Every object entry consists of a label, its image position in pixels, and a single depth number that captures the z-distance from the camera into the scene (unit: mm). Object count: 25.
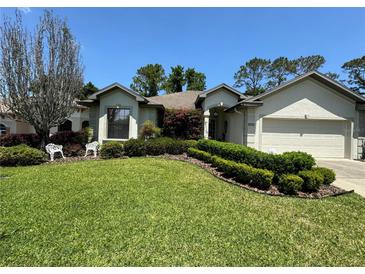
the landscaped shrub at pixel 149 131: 15180
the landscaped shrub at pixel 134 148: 12289
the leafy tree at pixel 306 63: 39000
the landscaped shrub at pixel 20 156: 10008
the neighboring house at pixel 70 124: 21844
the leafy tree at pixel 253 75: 43906
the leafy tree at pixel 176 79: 35875
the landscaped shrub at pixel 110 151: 11945
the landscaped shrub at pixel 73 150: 12828
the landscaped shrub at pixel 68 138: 14203
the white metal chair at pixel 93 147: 12525
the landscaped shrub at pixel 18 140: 13816
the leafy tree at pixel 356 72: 34844
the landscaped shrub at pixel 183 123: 15648
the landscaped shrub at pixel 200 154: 10398
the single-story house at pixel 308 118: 13359
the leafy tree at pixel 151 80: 39938
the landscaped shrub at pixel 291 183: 6301
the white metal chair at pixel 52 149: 11373
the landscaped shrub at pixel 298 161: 6915
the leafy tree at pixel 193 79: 36281
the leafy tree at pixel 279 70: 41750
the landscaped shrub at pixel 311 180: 6454
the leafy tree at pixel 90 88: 37666
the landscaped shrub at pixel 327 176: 7082
